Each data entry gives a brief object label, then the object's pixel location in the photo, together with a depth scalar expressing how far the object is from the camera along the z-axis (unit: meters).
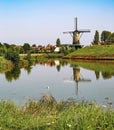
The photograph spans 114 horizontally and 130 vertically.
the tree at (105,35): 100.78
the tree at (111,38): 94.81
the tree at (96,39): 92.31
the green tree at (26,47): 100.64
